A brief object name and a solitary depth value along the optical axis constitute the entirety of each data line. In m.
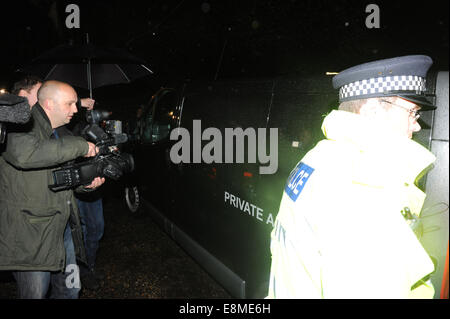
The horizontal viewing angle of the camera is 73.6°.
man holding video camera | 1.93
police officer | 0.82
